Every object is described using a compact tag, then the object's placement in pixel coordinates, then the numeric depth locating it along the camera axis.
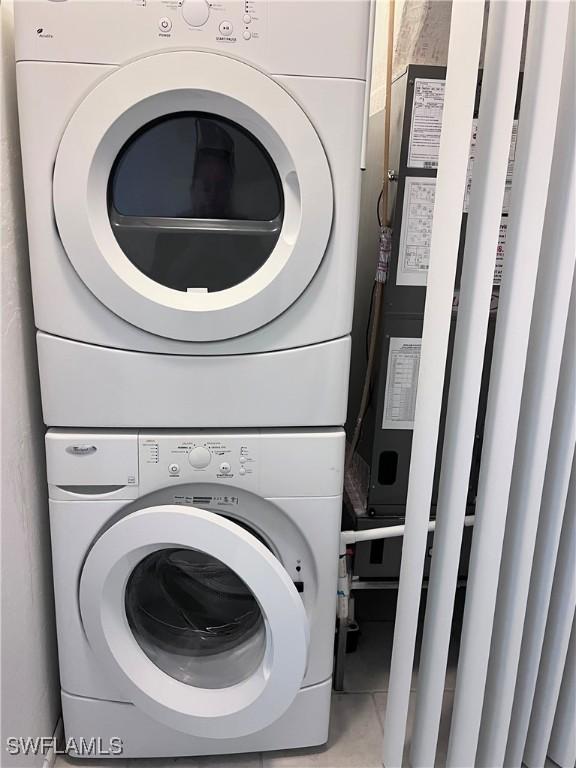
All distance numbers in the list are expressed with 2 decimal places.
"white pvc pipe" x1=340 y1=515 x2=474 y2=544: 1.34
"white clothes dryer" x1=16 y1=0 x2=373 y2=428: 0.97
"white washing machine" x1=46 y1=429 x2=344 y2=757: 1.04
